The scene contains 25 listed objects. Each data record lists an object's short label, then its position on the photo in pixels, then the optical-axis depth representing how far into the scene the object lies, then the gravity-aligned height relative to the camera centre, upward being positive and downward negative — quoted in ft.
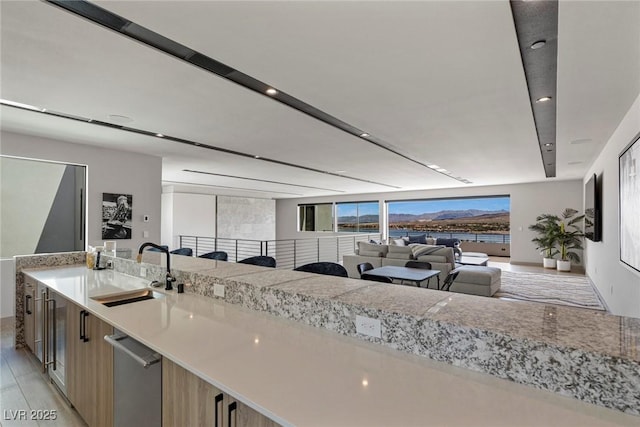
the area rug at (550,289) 17.02 -4.49
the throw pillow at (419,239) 35.89 -2.50
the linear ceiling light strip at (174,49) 5.54 +3.66
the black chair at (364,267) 15.16 -2.42
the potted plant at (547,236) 26.96 -1.64
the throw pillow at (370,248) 21.72 -2.12
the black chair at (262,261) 12.33 -1.69
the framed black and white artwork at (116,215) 15.88 +0.18
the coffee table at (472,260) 26.32 -3.73
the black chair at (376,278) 14.56 -2.85
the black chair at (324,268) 9.80 -1.58
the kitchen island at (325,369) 2.81 -1.75
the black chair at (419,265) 16.93 -2.56
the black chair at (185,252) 16.89 -1.81
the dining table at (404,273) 13.64 -2.58
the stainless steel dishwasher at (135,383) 4.66 -2.66
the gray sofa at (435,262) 17.65 -2.93
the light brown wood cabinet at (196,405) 3.46 -2.25
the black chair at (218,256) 14.77 -1.77
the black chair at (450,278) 15.85 -3.05
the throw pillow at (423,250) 19.86 -2.08
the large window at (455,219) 41.45 -0.20
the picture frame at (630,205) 8.91 +0.37
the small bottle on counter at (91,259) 11.28 -1.45
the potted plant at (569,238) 26.22 -1.75
